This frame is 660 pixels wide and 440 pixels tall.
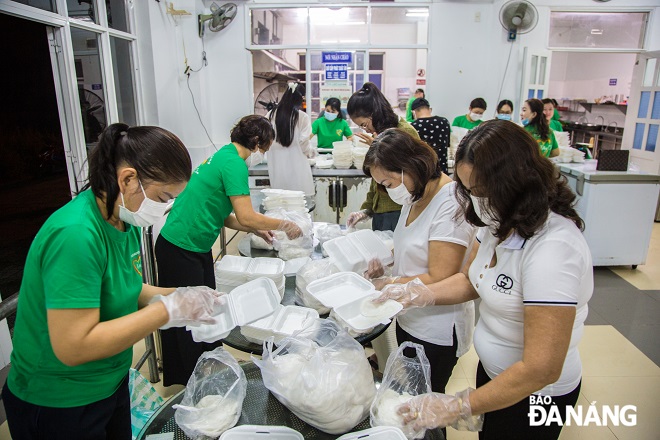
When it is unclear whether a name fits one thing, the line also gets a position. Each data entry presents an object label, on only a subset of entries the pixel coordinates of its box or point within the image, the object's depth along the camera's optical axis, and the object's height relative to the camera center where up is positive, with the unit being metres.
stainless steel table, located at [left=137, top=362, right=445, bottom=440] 1.11 -0.82
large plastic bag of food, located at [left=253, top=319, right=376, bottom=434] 1.05 -0.68
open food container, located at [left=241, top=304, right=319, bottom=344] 1.43 -0.73
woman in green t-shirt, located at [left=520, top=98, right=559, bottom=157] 4.18 -0.14
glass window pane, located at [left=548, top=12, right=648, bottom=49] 6.79 +1.28
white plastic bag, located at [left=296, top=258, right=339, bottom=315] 1.66 -0.67
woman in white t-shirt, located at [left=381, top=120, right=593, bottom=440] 0.97 -0.43
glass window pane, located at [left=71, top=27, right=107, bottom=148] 3.85 +0.27
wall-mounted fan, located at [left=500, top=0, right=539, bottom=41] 6.06 +1.33
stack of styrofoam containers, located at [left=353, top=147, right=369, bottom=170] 4.30 -0.45
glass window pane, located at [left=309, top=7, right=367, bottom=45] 6.76 +1.37
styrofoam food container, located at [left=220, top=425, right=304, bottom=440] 1.04 -0.78
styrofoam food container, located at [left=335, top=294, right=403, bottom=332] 1.41 -0.70
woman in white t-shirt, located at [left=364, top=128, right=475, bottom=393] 1.48 -0.45
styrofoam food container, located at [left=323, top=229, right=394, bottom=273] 1.83 -0.62
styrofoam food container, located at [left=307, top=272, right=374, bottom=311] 1.55 -0.68
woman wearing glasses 2.55 -0.10
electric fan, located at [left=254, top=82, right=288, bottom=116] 7.07 +0.25
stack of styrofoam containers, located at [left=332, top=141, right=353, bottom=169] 4.37 -0.45
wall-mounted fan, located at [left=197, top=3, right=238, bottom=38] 6.10 +1.34
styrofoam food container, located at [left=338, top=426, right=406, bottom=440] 1.02 -0.77
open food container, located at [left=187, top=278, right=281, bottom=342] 1.27 -0.63
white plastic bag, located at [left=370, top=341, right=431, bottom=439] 1.15 -0.76
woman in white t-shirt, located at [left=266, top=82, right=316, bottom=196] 3.39 -0.31
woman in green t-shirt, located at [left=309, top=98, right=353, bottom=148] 5.66 -0.24
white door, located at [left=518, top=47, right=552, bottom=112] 6.18 +0.53
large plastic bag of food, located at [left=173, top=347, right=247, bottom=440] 1.09 -0.78
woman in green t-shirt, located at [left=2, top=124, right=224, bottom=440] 0.90 -0.42
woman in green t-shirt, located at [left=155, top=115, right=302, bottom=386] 1.99 -0.51
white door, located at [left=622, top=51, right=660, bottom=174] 5.36 -0.07
